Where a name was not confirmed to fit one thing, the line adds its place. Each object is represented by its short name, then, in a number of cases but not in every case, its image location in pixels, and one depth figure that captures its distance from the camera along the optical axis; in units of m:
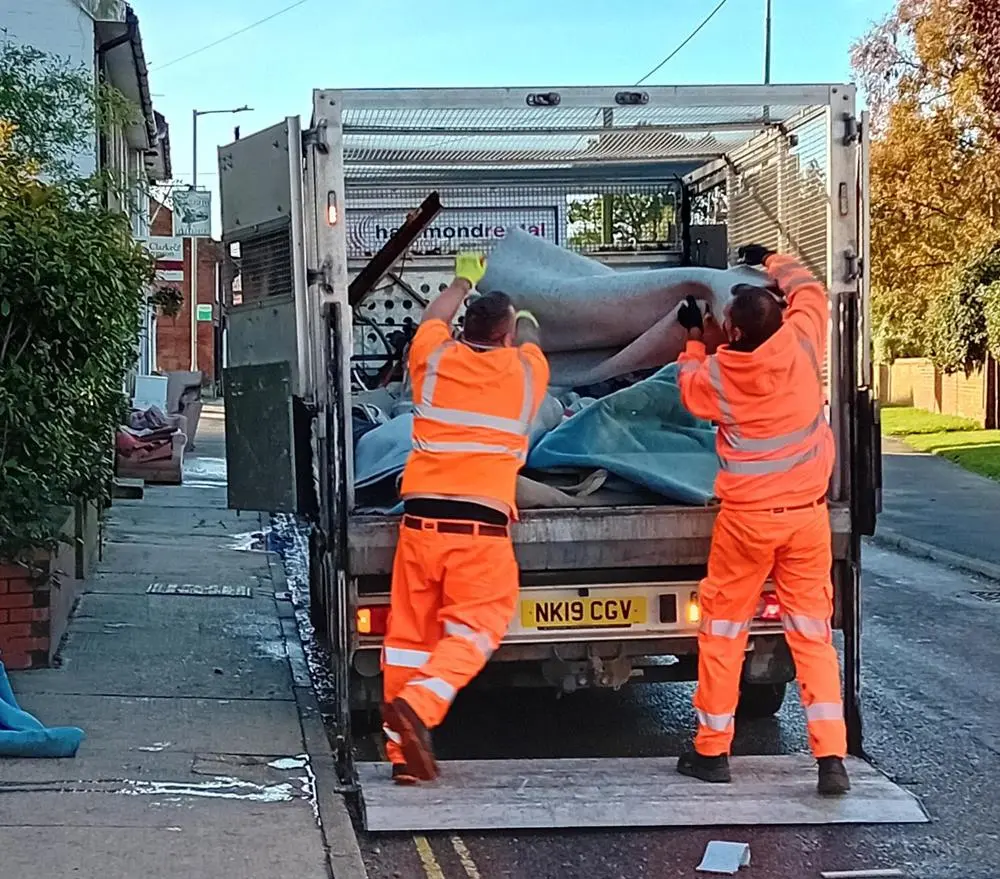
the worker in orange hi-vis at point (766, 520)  5.45
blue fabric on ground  5.62
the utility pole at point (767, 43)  29.21
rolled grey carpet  6.90
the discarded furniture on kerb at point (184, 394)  20.16
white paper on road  4.84
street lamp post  40.12
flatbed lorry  5.71
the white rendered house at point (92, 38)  14.17
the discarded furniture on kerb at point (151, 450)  16.31
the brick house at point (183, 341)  46.19
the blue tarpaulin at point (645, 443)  5.97
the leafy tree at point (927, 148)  22.67
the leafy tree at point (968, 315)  23.66
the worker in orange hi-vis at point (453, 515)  5.37
